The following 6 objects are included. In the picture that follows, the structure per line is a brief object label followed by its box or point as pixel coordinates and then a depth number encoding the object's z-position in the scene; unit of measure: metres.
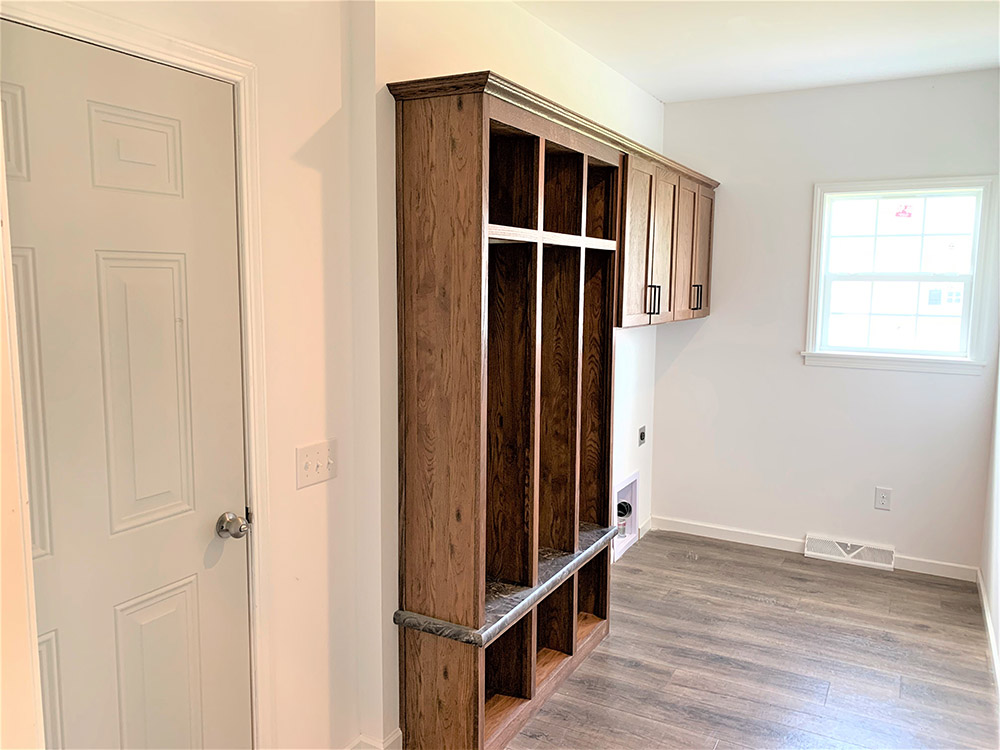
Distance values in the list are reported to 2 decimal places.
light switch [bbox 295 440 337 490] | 2.14
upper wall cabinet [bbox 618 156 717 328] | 3.26
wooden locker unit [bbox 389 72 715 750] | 2.22
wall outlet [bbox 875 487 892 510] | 4.18
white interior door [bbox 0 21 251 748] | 1.49
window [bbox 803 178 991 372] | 3.94
